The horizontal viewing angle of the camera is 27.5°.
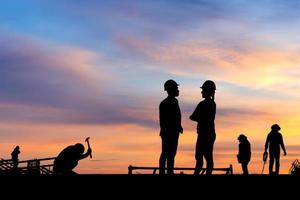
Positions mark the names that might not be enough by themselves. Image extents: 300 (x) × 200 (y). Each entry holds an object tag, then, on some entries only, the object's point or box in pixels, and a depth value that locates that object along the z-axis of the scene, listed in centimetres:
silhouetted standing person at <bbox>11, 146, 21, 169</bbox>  3609
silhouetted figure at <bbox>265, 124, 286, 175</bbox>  1998
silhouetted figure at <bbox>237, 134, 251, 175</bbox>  2052
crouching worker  1383
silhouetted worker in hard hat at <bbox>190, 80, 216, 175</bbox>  1204
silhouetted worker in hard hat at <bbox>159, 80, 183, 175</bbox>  1172
